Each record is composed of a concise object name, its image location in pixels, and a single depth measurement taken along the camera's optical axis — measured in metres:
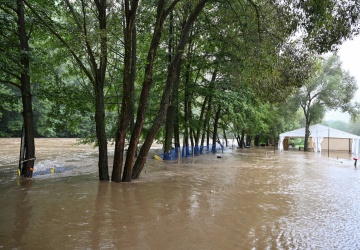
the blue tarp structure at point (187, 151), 18.98
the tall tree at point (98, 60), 8.55
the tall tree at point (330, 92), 35.69
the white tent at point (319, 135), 33.16
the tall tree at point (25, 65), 9.62
